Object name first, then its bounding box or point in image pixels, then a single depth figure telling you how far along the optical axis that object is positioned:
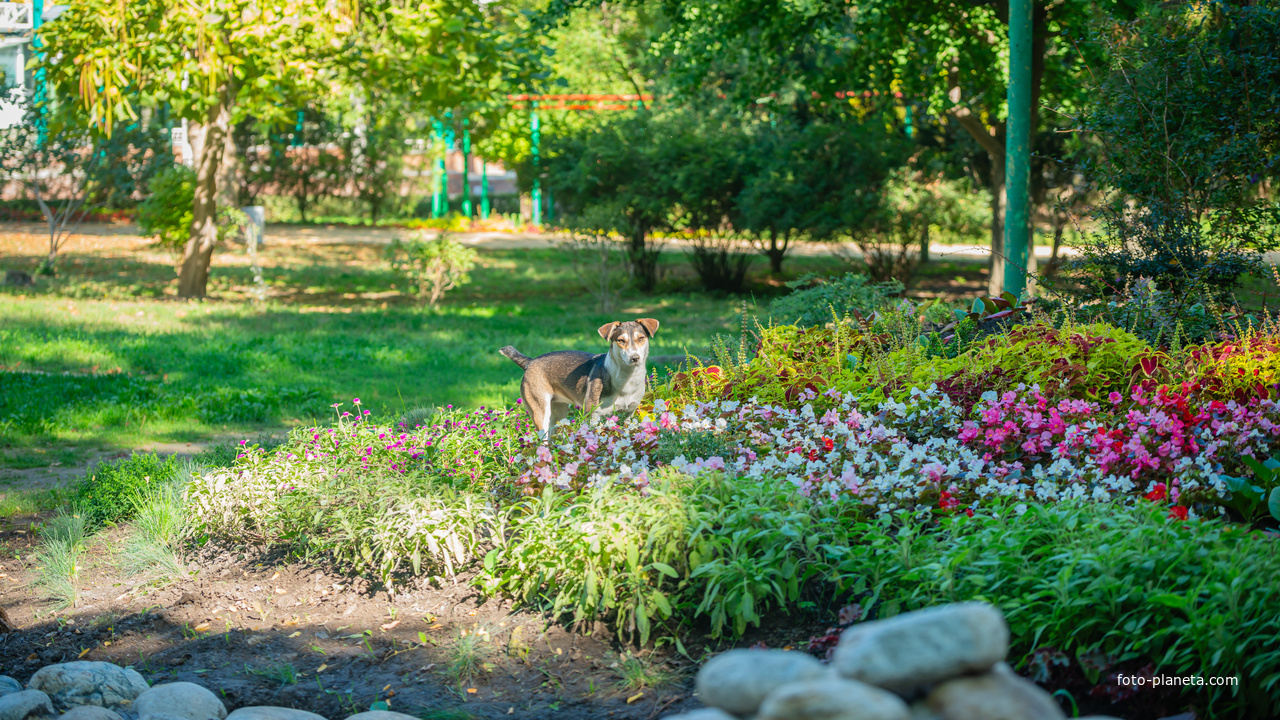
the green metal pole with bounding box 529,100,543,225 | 18.27
